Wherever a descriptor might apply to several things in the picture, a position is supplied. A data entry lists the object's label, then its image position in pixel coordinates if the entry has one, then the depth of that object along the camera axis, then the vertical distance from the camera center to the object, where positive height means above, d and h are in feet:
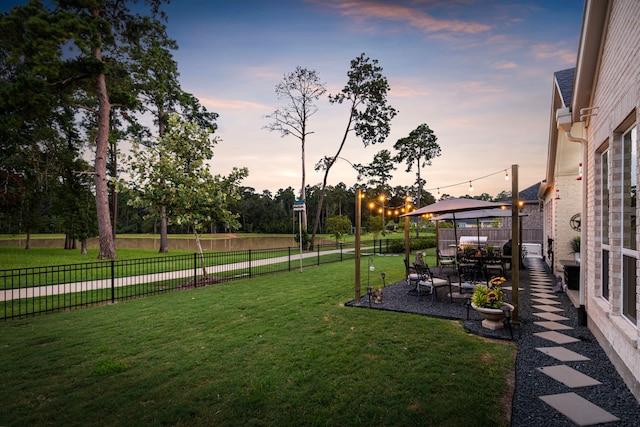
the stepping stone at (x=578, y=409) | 9.21 -6.24
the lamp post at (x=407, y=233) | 32.81 -1.75
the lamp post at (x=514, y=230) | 18.24 -0.78
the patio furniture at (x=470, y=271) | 26.58 -5.40
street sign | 42.04 +1.89
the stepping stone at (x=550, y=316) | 19.80 -6.64
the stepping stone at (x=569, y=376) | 11.45 -6.34
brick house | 11.45 +2.38
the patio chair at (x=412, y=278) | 27.02 -5.51
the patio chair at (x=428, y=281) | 24.32 -5.36
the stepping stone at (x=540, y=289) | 28.50 -6.91
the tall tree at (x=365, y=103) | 72.23 +28.31
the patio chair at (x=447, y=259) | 41.31 -6.73
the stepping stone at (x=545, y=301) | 24.02 -6.77
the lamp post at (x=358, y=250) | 24.18 -2.61
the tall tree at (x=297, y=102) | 72.84 +28.73
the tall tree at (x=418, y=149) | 112.68 +26.52
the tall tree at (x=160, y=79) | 63.05 +31.37
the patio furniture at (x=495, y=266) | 31.27 -5.45
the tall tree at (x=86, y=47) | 40.73 +25.63
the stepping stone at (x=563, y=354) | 13.58 -6.42
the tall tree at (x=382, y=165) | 124.89 +22.11
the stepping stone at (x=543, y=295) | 26.07 -6.84
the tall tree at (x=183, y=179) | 32.58 +4.48
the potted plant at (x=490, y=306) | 17.53 -5.27
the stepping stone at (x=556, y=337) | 15.81 -6.52
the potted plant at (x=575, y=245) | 32.81 -3.18
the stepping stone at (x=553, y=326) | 17.87 -6.60
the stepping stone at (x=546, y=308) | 21.97 -6.71
